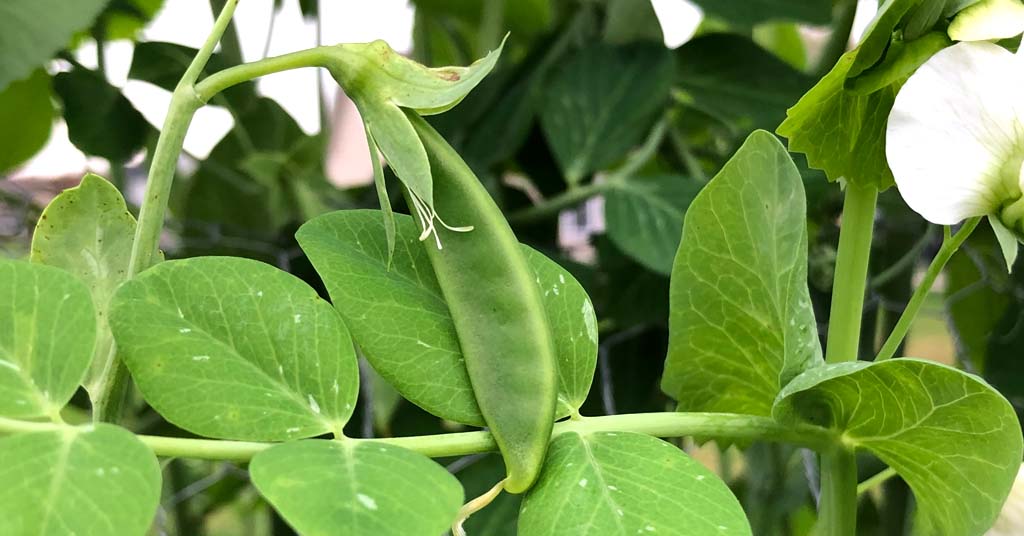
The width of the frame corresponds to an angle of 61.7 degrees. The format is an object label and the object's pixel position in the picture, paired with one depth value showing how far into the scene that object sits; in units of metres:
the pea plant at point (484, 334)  0.14
